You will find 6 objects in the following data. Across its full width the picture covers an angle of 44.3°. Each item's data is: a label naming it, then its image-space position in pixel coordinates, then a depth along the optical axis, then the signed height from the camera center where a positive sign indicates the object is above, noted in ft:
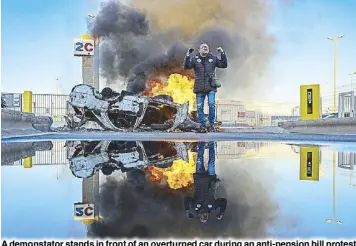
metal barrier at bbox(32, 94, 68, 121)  49.54 +2.22
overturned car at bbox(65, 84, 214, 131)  22.59 +0.78
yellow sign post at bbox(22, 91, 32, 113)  34.35 +1.78
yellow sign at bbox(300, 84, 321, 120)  28.02 +1.51
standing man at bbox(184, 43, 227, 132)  21.08 +2.37
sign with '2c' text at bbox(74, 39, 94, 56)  37.96 +6.78
